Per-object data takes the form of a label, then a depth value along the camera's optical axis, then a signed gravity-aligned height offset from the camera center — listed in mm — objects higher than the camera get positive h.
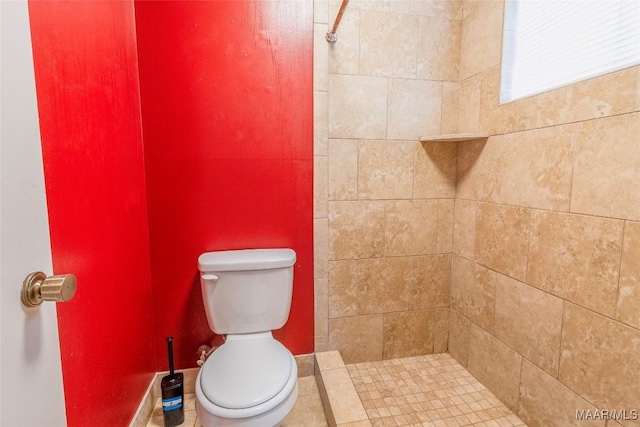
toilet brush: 1478 -1033
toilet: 1157 -763
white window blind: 1129 +538
